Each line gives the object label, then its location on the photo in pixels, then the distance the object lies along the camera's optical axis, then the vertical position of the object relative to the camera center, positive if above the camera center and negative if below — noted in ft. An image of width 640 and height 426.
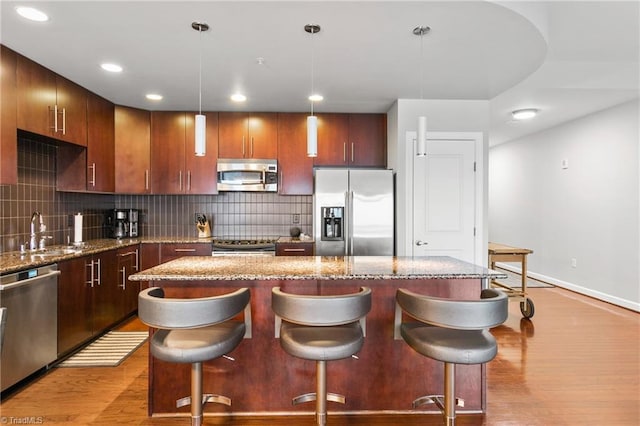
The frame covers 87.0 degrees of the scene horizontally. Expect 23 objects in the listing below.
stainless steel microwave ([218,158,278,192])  13.92 +1.48
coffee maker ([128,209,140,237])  14.13 -0.44
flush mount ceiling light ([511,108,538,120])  15.06 +4.43
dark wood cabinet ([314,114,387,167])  14.23 +2.99
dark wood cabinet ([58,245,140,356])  9.24 -2.65
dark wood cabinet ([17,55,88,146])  8.87 +3.11
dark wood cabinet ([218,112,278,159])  14.20 +3.20
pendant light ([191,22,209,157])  7.13 +1.68
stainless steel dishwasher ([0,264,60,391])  7.42 -2.65
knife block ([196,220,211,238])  14.53 -0.84
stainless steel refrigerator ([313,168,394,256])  12.40 -0.05
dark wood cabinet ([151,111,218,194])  14.11 +2.24
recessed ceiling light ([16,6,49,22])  6.77 +4.04
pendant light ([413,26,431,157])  7.40 +1.71
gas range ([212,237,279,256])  12.91 -1.39
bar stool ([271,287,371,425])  5.48 -2.17
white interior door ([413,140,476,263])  12.50 +0.40
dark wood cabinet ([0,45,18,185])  8.21 +2.29
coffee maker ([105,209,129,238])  13.77 -0.56
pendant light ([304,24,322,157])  7.41 +1.80
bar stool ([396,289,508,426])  5.37 -2.17
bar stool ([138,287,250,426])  5.32 -2.14
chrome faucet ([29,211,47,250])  10.09 -0.62
